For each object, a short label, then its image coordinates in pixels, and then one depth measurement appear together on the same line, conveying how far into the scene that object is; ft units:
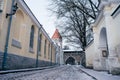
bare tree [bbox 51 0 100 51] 63.72
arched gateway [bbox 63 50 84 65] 204.13
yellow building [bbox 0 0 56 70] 28.50
